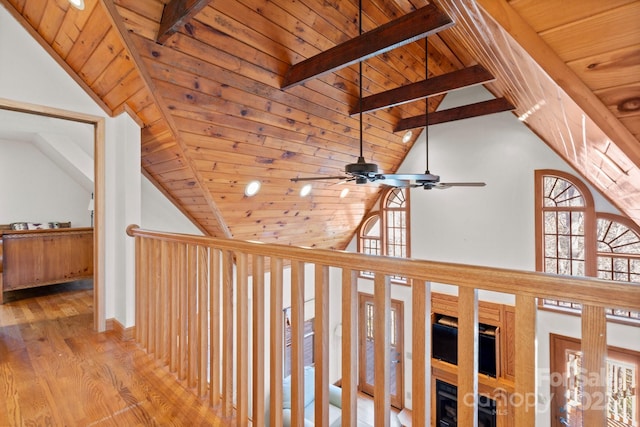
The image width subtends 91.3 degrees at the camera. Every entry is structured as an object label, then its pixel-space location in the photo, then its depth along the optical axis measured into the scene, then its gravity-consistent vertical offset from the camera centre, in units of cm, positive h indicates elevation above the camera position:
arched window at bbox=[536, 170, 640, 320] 412 -32
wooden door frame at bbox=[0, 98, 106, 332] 287 -4
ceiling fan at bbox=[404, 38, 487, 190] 306 +31
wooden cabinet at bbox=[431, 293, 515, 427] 479 -216
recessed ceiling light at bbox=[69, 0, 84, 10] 206 +140
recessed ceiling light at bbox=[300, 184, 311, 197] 454 +34
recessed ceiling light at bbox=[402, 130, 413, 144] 526 +131
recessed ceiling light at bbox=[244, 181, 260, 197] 389 +32
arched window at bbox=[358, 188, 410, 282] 623 -24
